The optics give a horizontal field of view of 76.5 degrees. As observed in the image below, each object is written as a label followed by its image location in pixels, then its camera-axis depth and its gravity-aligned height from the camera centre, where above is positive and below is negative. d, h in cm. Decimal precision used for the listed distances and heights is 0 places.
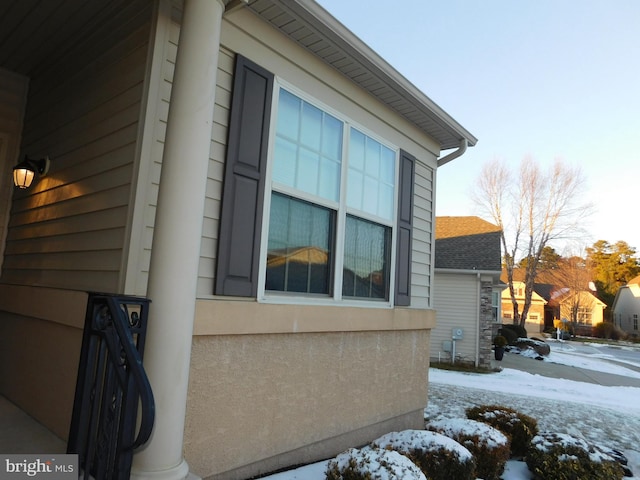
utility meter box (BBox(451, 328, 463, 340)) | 1272 -101
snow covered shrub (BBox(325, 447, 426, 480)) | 259 -111
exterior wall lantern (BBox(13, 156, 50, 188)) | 366 +93
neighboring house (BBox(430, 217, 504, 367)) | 1266 -9
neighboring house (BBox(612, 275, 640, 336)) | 3800 +48
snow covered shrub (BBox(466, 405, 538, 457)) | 456 -137
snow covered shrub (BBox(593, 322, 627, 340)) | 3297 -168
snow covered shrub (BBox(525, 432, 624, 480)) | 354 -138
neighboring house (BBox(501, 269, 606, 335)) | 3450 +10
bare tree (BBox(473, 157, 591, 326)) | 2209 +585
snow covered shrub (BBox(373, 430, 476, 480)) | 322 -124
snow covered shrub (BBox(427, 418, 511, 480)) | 369 -130
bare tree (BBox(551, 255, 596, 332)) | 3369 +172
